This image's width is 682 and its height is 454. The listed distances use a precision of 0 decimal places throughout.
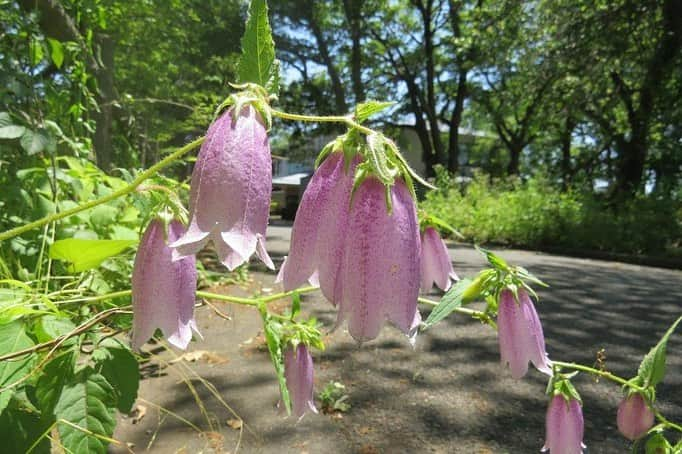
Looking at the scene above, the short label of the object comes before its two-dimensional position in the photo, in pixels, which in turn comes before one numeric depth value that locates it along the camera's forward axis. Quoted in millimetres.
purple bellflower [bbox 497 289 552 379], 246
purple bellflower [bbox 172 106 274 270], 142
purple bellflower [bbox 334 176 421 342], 145
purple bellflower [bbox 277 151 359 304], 153
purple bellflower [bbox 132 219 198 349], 169
